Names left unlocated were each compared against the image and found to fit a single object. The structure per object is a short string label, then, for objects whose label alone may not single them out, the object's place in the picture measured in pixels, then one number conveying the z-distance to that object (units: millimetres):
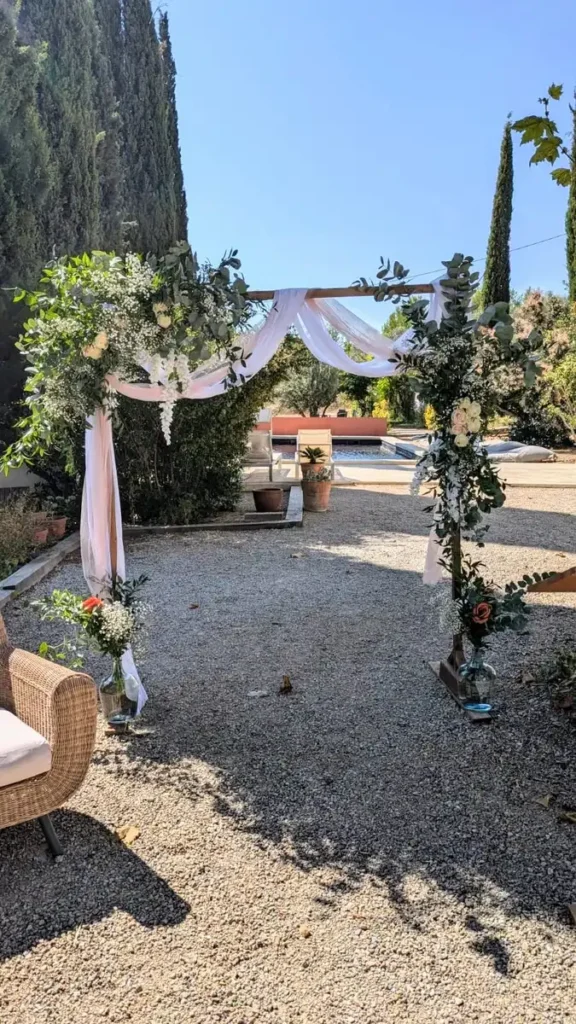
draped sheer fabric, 3789
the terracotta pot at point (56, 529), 7879
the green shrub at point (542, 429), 18016
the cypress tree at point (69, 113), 9414
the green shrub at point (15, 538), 6500
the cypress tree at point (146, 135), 13570
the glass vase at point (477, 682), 3529
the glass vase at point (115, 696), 3508
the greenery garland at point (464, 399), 3455
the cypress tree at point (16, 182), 8008
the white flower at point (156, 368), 3438
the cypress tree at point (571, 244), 18484
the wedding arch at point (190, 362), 3314
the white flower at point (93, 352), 3305
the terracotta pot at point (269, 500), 9297
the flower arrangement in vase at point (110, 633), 3451
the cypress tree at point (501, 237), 22969
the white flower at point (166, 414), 3645
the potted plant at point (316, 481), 9648
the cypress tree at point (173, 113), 14703
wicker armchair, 2373
